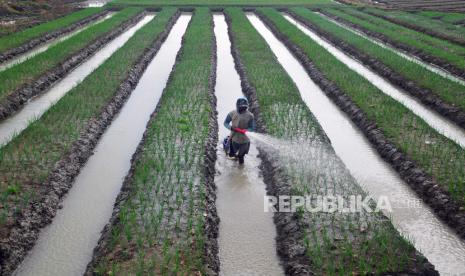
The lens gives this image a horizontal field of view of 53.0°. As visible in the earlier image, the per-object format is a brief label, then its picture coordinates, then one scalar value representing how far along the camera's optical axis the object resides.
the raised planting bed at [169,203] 5.50
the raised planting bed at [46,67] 12.10
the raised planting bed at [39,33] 18.25
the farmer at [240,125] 8.21
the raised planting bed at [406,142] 7.24
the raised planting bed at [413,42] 16.73
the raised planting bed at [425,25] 21.59
